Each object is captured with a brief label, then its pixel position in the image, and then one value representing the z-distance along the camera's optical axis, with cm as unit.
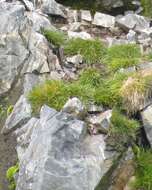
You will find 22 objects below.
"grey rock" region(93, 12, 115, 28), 1335
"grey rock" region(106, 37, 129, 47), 1206
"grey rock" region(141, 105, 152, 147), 873
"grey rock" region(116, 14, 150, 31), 1317
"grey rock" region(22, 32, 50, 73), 1080
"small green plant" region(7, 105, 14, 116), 1019
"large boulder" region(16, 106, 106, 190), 782
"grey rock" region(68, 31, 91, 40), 1223
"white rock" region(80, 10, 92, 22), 1348
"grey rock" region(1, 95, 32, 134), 973
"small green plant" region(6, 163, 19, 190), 866
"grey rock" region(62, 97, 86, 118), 874
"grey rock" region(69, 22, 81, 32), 1297
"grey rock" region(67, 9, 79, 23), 1352
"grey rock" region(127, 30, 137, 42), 1253
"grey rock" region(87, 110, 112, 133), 855
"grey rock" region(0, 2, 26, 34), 1134
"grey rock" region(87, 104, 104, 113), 912
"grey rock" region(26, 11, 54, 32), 1180
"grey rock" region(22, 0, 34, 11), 1262
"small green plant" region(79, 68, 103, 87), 1018
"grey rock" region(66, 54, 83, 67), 1125
